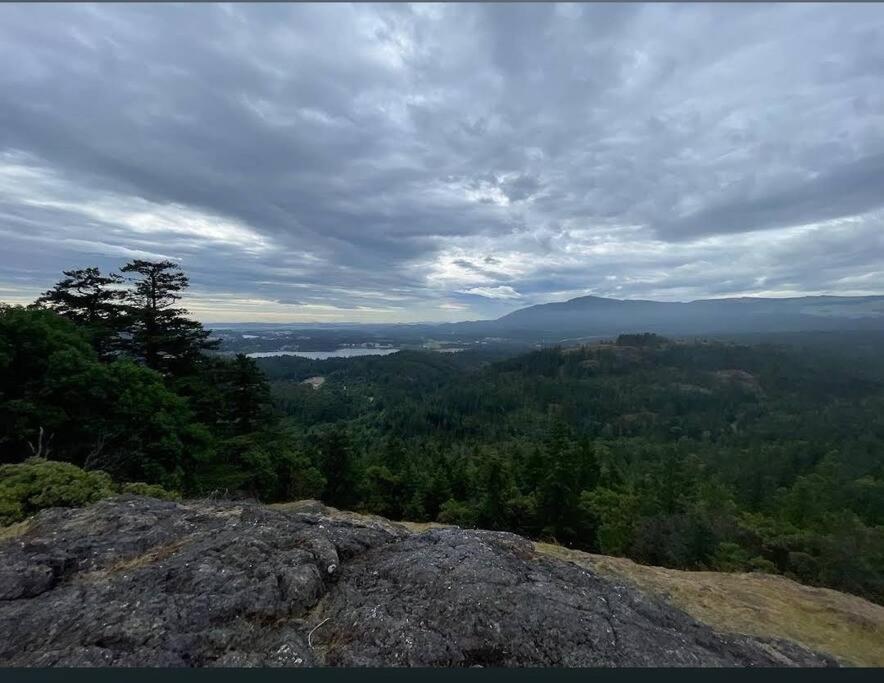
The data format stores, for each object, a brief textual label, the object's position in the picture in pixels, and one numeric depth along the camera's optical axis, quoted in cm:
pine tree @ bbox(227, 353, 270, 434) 1992
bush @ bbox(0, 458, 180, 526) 666
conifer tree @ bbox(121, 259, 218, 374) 1866
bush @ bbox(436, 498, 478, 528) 2498
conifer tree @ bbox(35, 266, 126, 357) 1856
